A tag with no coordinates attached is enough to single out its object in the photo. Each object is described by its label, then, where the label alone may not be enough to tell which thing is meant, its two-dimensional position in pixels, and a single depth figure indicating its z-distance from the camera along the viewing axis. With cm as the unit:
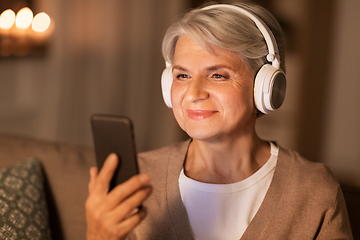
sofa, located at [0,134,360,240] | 120
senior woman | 96
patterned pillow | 119
